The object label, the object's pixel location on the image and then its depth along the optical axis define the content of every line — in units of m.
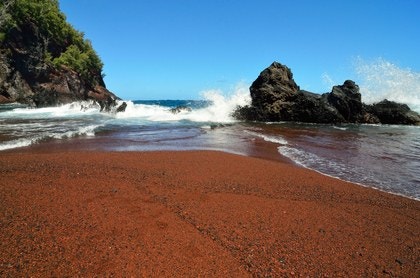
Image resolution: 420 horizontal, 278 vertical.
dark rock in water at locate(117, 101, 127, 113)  27.77
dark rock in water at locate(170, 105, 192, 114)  26.56
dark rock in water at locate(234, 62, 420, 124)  24.67
